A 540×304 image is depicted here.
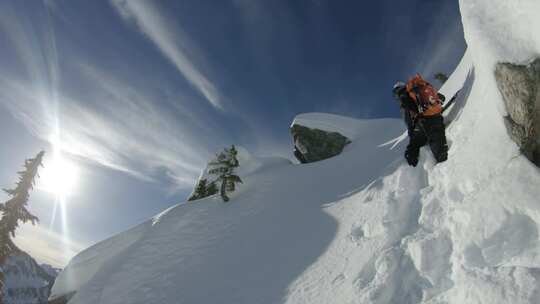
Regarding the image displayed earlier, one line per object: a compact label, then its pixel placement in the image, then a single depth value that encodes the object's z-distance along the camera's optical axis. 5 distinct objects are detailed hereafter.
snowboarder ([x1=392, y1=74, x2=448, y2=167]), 8.52
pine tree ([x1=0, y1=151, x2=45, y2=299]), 17.51
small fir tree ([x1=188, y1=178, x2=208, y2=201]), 24.72
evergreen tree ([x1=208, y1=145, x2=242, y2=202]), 21.42
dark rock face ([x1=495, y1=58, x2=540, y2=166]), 5.25
